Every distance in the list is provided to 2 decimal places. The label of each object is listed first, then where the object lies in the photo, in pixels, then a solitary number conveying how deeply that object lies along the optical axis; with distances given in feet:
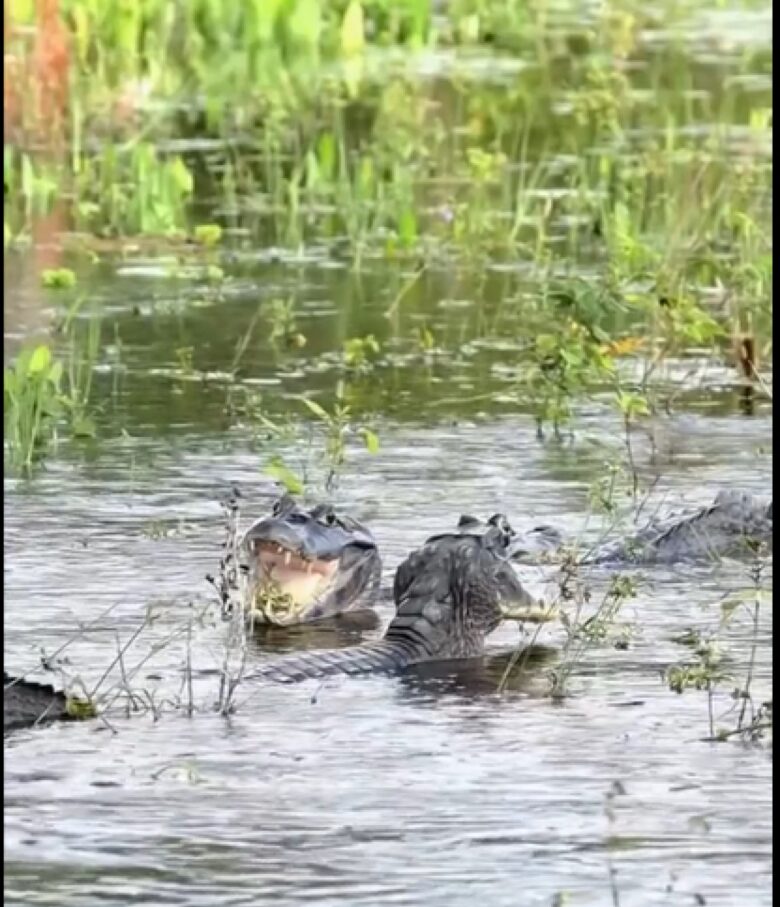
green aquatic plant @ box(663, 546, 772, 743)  47.55
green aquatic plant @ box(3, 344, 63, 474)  67.62
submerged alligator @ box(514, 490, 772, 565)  59.62
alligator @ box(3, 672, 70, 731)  47.09
